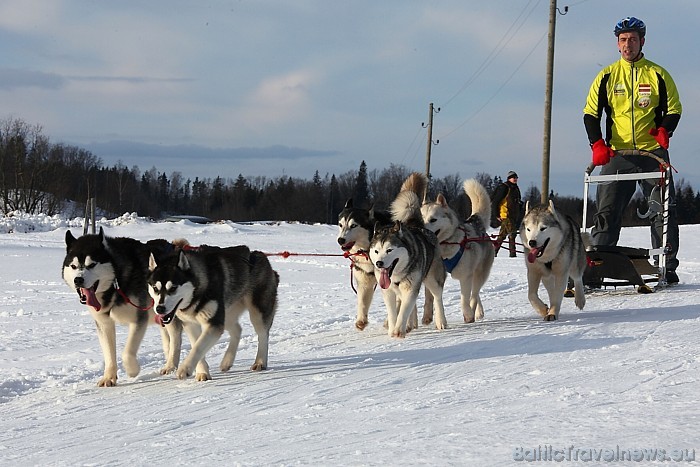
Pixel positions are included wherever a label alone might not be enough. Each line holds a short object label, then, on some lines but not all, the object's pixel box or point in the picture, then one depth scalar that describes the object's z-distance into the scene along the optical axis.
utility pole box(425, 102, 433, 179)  57.81
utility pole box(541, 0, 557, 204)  33.00
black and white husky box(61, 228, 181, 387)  9.47
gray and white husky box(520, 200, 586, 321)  12.79
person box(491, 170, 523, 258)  30.05
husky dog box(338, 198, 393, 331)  12.60
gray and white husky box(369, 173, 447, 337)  11.52
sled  14.77
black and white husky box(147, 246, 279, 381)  9.00
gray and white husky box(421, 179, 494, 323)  13.30
